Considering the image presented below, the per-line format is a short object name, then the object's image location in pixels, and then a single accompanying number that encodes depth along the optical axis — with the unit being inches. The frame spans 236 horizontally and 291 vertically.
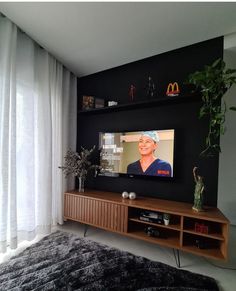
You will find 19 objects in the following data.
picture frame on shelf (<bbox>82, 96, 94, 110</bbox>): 100.3
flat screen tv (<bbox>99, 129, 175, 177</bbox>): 79.3
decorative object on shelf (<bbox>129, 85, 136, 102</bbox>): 91.6
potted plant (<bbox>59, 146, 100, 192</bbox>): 92.6
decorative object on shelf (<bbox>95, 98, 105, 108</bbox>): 99.3
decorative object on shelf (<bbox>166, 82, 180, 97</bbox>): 76.6
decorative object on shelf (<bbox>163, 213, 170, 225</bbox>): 67.2
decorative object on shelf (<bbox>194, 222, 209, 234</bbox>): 60.2
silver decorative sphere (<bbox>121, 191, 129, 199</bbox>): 82.6
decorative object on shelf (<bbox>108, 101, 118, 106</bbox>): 95.3
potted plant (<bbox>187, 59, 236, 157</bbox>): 60.6
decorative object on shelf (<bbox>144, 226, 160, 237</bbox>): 70.5
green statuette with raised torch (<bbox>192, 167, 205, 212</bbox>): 65.5
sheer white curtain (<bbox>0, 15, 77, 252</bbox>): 66.8
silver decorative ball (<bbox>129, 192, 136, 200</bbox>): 79.7
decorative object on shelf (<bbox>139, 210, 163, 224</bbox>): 69.3
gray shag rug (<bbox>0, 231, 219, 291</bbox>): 51.8
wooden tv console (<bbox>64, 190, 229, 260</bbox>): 60.2
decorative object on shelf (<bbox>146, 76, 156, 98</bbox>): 85.8
